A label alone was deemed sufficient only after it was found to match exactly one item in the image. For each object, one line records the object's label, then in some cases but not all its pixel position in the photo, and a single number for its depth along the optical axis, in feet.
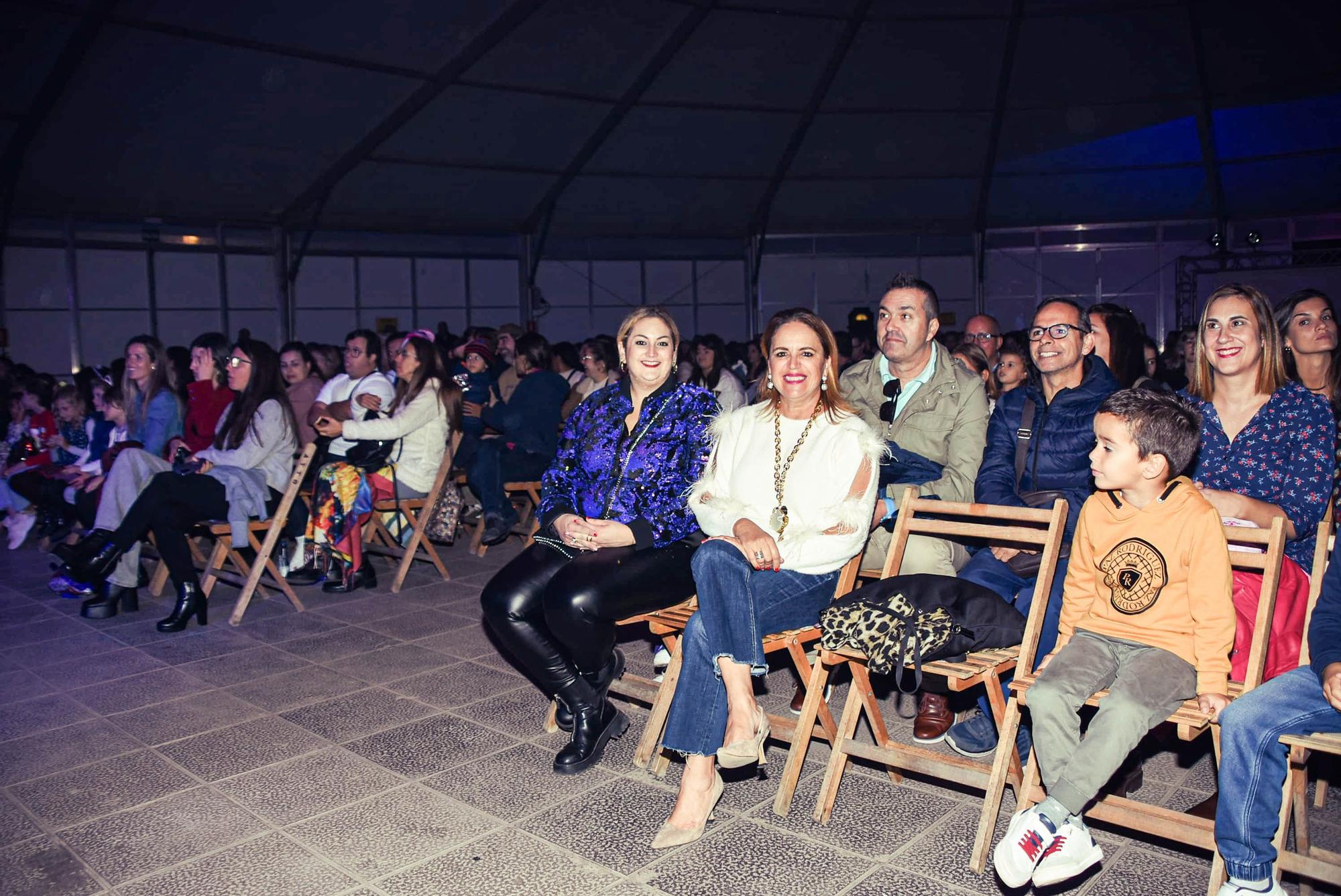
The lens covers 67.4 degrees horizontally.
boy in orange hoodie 7.91
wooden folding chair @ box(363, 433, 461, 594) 20.02
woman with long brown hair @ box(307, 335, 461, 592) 19.54
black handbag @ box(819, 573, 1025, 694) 9.27
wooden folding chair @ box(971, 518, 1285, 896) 8.07
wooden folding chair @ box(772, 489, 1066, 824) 9.31
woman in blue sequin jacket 11.07
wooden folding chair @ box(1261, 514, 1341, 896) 7.51
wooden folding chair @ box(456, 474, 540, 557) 23.38
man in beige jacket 12.05
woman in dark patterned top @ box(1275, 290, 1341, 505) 13.84
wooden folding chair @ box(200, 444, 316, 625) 17.92
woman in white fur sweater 9.68
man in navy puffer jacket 11.20
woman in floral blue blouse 9.80
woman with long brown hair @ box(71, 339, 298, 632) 17.52
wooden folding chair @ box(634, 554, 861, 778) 10.32
